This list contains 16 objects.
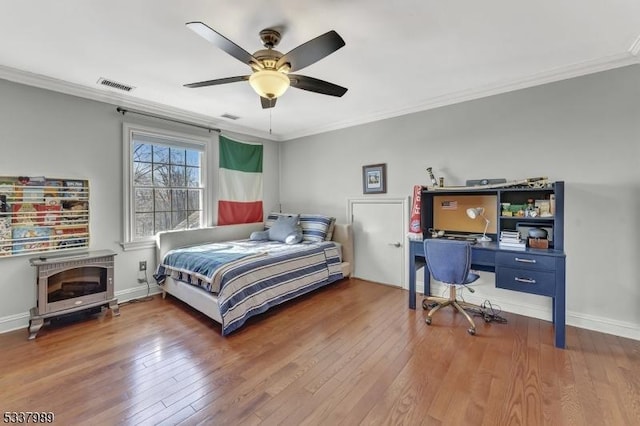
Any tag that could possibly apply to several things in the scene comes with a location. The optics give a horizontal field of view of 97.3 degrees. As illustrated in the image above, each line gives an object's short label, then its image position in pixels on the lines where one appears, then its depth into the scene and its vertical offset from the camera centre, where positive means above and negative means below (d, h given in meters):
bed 2.64 -0.72
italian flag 4.38 +0.44
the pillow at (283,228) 4.19 -0.28
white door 3.88 -0.42
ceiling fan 1.69 +1.01
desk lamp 3.02 -0.05
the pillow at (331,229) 4.27 -0.30
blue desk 2.29 -0.52
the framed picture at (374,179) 3.98 +0.45
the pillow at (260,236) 4.35 -0.41
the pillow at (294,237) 4.07 -0.40
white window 3.46 +0.35
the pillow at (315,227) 4.19 -0.26
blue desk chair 2.58 -0.50
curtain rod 3.31 +1.19
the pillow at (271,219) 4.80 -0.17
